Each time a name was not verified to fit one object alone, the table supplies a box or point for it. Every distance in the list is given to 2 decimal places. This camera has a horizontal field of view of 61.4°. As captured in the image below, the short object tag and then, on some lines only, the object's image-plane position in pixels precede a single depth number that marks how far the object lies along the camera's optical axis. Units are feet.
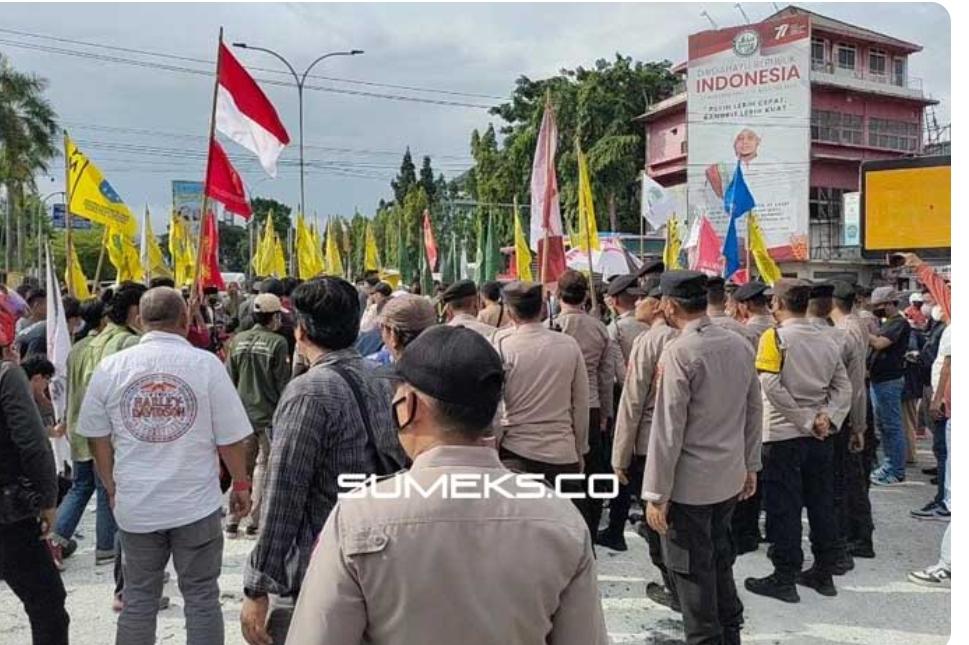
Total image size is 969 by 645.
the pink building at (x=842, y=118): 122.62
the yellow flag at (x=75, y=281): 29.40
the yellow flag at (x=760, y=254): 36.17
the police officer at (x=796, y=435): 16.75
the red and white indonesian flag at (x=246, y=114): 21.12
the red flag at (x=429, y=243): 65.31
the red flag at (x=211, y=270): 34.96
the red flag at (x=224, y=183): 20.01
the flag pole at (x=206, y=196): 18.83
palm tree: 140.56
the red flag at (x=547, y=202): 27.37
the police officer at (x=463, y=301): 18.19
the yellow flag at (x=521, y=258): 40.15
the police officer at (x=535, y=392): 15.52
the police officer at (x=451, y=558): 5.23
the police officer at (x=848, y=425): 18.65
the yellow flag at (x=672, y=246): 46.50
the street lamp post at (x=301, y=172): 72.80
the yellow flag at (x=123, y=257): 40.42
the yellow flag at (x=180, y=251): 54.55
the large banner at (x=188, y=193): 167.75
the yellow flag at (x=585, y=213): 30.17
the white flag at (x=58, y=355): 17.49
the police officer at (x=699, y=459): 12.82
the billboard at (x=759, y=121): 118.93
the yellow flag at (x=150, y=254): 50.55
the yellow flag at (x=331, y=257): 72.02
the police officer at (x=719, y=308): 17.26
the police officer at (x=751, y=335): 19.79
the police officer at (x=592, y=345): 19.49
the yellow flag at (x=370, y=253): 75.20
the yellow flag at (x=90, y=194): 29.71
